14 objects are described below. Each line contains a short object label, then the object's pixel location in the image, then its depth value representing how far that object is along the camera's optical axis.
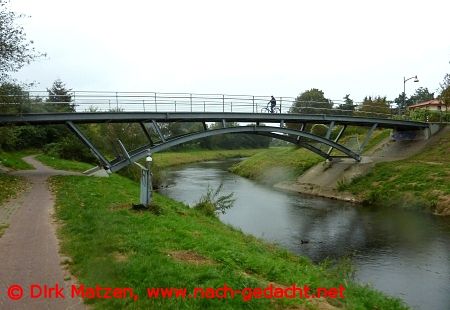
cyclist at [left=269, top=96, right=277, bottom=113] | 33.78
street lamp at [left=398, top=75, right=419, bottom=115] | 42.99
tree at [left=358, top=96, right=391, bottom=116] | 52.92
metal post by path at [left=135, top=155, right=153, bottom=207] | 12.82
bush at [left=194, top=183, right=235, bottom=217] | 19.26
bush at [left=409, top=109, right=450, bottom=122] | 44.09
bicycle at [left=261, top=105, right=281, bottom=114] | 33.74
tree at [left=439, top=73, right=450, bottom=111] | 44.54
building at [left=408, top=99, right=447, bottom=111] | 71.53
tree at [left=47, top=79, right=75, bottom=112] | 26.97
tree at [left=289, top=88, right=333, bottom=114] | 80.31
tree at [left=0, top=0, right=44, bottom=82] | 23.53
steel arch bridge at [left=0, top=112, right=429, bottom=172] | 26.67
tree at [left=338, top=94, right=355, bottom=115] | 38.79
